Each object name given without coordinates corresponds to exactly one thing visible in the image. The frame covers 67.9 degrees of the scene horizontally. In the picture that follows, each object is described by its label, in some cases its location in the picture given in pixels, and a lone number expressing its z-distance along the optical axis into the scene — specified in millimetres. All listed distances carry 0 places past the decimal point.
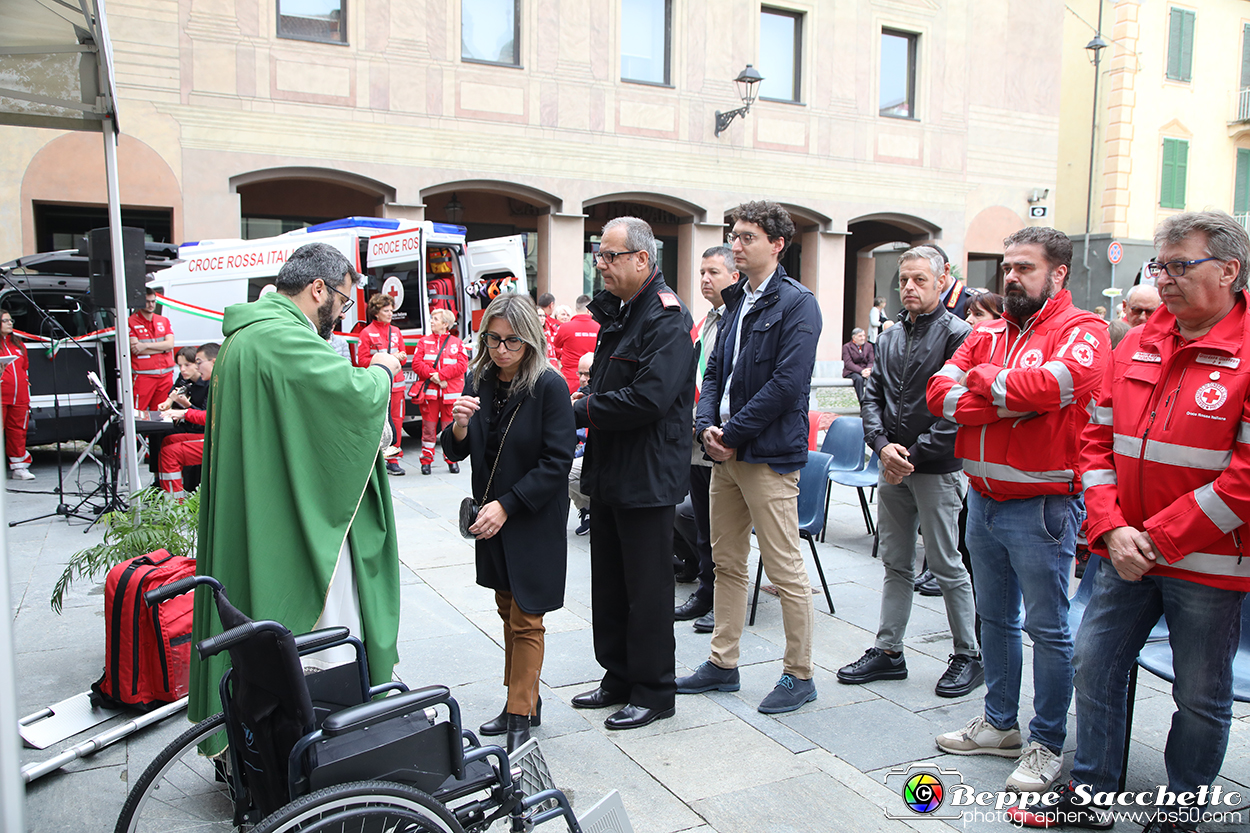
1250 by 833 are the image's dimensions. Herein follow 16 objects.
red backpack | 3865
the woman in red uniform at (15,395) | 9547
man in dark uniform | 3736
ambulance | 12047
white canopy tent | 4969
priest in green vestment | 3100
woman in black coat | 3555
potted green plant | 4297
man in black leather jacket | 4172
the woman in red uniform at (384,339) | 10430
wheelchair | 2250
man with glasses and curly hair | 3973
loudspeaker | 7129
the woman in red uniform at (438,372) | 10469
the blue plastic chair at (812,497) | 5419
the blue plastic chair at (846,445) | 7336
